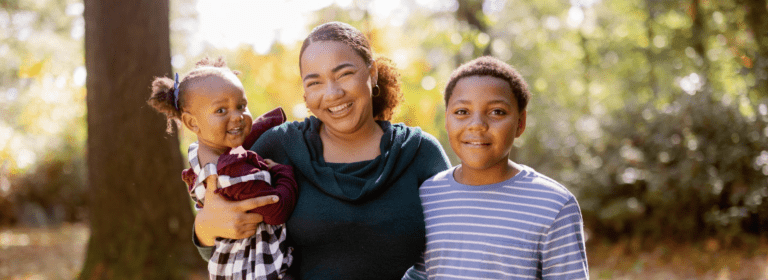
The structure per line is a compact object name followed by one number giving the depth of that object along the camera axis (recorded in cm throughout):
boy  199
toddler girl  220
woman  223
